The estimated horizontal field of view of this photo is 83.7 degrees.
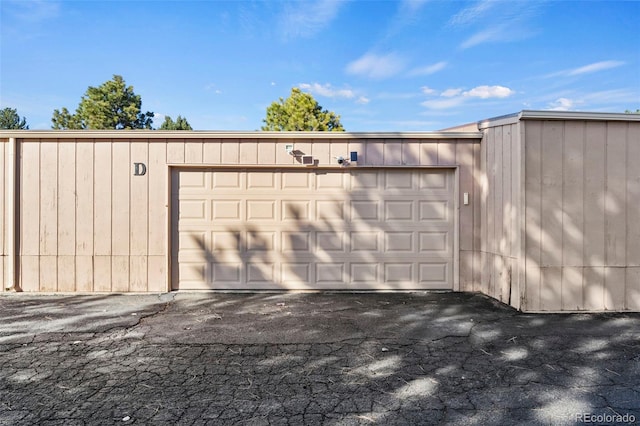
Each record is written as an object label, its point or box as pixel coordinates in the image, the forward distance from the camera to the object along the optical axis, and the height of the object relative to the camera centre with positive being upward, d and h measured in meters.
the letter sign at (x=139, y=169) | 5.88 +0.70
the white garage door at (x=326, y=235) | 6.02 -0.40
